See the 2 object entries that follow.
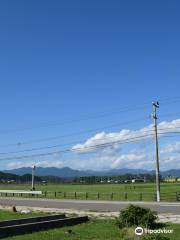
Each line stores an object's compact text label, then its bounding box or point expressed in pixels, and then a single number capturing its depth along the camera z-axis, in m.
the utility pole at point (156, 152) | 33.90
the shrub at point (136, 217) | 14.14
